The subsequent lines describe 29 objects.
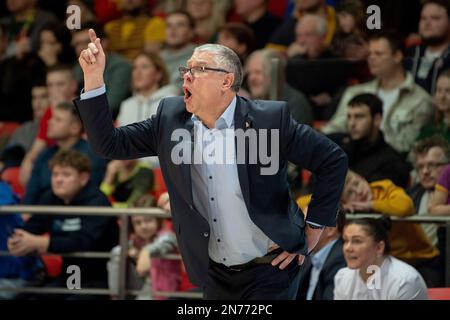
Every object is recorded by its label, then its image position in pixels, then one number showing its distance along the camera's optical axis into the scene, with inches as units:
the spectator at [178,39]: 653.9
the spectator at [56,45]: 705.6
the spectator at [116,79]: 647.8
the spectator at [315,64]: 542.6
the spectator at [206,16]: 686.5
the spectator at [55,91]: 634.2
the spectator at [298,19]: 629.1
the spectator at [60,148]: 557.3
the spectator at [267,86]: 531.8
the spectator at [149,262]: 490.9
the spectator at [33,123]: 650.2
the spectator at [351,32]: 597.9
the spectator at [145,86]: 609.3
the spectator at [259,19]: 665.0
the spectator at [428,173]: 474.6
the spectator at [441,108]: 510.6
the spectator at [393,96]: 522.6
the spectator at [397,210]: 462.9
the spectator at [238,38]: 618.8
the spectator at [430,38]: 540.4
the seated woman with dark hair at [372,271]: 421.1
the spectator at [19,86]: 696.4
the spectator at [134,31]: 703.1
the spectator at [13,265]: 515.0
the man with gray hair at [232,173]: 328.2
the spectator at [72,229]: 498.0
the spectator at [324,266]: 454.0
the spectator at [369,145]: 496.1
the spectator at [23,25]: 725.9
